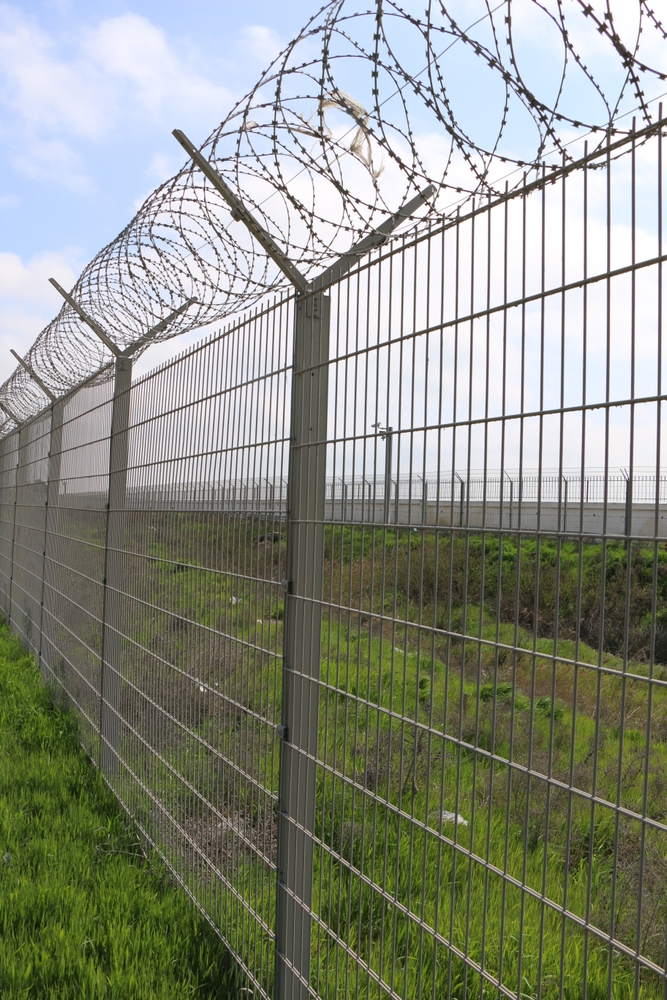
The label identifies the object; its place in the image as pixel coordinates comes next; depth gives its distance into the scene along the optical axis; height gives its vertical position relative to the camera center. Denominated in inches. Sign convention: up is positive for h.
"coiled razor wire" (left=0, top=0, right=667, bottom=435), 89.1 +47.7
